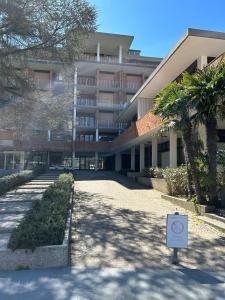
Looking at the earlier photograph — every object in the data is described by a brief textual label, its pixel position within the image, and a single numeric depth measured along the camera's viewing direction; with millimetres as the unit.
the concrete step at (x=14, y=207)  7354
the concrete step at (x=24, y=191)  10884
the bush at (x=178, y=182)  9415
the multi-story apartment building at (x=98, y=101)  29509
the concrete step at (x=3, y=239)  4403
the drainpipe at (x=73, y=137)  29202
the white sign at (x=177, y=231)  3985
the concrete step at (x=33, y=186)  13006
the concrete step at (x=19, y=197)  9146
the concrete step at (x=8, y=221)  5526
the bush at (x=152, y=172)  12755
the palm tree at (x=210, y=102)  6503
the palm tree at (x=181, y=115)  7292
